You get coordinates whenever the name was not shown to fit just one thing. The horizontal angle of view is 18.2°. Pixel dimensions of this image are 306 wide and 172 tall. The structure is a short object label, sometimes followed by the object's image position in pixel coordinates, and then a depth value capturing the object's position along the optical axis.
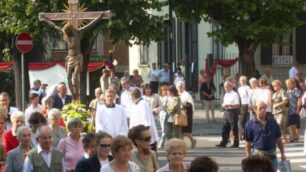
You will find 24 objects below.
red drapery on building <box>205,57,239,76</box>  37.88
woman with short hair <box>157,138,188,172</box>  9.23
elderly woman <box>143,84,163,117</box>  23.06
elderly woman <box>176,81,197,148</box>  23.06
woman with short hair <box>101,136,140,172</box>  9.30
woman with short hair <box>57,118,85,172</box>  11.93
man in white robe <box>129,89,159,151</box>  17.96
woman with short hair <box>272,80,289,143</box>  23.52
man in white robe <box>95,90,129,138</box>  15.64
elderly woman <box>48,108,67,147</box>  13.13
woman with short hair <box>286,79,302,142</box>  24.05
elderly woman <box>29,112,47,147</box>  12.67
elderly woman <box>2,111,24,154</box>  12.36
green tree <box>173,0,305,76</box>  31.14
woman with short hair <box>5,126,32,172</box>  10.88
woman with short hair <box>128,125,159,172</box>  10.08
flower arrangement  16.72
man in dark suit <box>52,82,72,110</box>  19.79
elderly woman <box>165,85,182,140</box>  22.27
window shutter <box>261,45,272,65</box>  39.41
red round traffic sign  26.58
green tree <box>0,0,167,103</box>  29.11
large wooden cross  19.25
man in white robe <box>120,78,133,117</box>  22.62
